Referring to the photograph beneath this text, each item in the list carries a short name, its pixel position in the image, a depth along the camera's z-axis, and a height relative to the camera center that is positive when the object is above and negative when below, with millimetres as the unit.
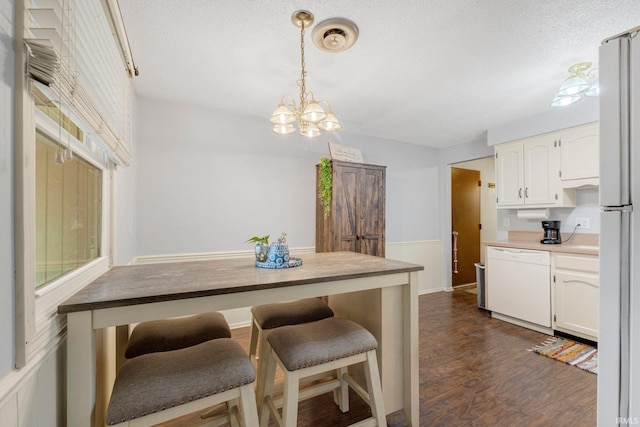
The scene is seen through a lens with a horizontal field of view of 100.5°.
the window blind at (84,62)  721 +547
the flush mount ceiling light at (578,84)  2109 +1047
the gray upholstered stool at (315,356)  1182 -664
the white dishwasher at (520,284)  2838 -817
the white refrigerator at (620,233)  874 -72
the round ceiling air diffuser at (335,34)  1629 +1154
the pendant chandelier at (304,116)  1590 +626
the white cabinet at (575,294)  2492 -806
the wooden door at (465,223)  4824 -185
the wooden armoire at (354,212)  3162 +16
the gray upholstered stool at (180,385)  878 -610
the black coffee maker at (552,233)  3053 -241
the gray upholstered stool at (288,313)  1600 -623
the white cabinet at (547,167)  2726 +511
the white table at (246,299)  931 -369
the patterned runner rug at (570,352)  2205 -1264
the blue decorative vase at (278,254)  1572 -238
